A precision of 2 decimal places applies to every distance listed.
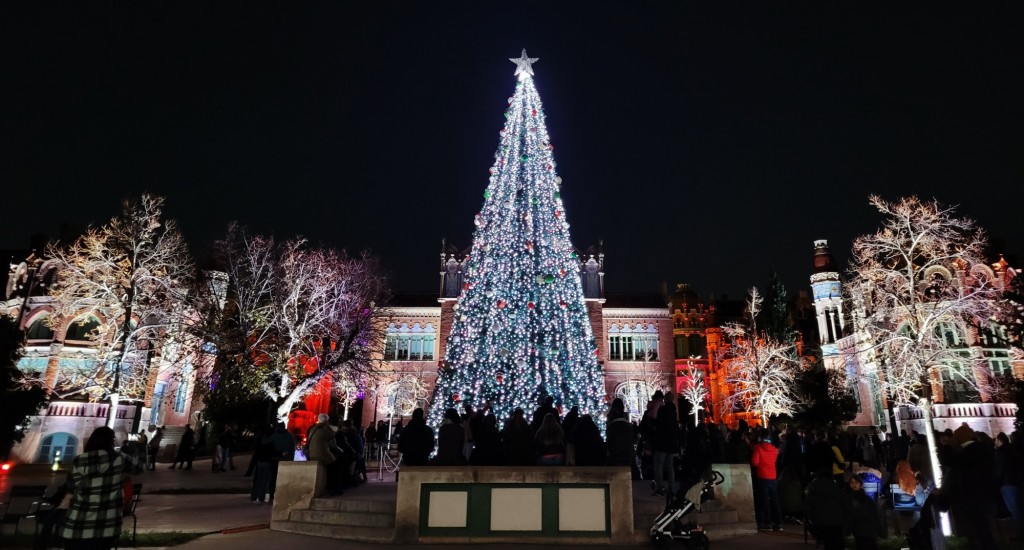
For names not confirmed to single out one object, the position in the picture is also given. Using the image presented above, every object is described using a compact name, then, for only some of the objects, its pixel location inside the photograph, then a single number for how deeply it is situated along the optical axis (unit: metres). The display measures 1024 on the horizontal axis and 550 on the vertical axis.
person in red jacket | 11.09
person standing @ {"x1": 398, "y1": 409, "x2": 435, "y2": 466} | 11.37
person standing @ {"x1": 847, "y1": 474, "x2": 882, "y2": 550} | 6.83
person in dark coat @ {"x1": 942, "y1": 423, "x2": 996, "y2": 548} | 7.38
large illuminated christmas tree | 19.31
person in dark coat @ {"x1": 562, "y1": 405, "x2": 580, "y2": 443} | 13.08
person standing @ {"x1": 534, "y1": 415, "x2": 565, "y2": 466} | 10.55
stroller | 8.18
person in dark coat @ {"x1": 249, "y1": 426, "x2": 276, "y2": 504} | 13.68
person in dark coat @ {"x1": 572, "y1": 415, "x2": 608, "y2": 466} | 10.92
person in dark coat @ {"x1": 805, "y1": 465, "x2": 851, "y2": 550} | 7.00
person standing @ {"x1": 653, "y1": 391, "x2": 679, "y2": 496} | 11.21
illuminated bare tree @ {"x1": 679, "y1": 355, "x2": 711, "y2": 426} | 42.84
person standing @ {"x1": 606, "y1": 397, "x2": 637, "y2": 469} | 10.80
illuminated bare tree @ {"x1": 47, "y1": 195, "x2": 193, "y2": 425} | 23.08
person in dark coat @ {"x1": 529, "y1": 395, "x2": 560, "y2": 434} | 11.74
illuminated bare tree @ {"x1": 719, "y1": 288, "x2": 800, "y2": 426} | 34.09
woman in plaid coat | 5.36
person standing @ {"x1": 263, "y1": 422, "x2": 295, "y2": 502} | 13.60
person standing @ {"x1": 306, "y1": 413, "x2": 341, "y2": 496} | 11.15
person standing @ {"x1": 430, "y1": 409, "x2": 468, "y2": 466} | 10.34
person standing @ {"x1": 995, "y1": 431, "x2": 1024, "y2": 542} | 9.31
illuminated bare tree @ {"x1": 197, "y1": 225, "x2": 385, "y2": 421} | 22.94
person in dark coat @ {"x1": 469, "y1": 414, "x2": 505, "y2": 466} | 10.79
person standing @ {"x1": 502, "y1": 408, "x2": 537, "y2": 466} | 10.10
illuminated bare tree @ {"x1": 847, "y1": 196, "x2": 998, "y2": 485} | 19.38
